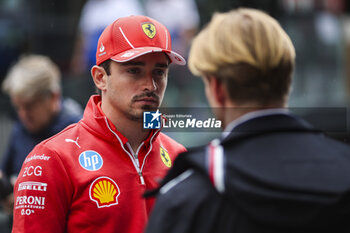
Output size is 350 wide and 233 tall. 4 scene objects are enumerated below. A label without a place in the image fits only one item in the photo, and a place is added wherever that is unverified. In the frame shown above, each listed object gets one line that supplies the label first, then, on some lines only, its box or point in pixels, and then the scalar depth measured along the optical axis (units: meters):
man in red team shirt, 4.32
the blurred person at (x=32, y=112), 8.60
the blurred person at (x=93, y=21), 11.79
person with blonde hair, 2.97
